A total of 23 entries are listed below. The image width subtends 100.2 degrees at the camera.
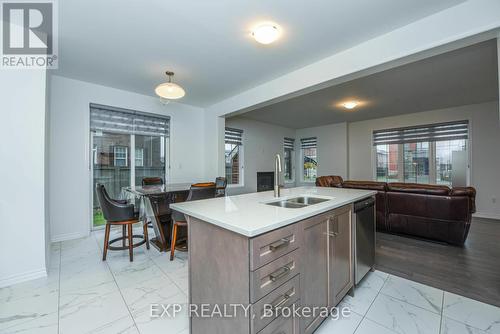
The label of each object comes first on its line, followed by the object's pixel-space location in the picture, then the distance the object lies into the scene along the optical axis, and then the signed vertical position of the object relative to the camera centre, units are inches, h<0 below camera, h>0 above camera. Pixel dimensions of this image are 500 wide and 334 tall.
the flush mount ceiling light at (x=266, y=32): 81.6 +53.8
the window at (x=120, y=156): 151.3 +9.3
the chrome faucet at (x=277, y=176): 77.2 -3.1
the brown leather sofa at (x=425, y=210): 109.1 -24.3
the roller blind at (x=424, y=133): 194.4 +34.2
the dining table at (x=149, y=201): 102.3 -16.2
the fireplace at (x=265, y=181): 252.4 -16.2
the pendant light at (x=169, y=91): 105.6 +39.9
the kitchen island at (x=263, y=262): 39.9 -21.3
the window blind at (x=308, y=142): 287.9 +35.4
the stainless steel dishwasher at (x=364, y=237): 73.6 -26.4
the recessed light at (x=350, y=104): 172.9 +52.9
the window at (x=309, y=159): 290.5 +12.1
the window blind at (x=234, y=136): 223.0 +34.6
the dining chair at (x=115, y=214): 95.8 -21.4
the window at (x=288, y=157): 294.2 +15.3
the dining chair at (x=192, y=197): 97.9 -13.9
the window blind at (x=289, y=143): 292.6 +34.9
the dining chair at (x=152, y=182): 141.9 -9.2
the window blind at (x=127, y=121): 142.6 +35.1
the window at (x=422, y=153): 195.5 +14.6
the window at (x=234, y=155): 224.7 +13.8
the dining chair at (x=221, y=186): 132.6 -12.1
